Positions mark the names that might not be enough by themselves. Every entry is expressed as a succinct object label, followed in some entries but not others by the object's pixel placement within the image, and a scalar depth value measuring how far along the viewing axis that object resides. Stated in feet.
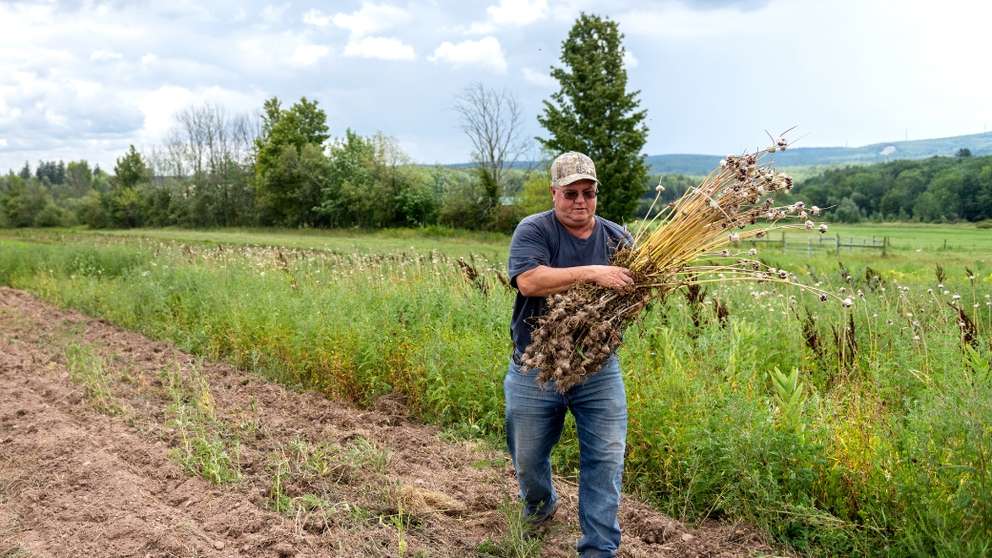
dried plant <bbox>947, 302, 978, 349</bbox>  19.62
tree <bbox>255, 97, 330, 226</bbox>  196.34
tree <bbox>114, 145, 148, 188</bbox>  246.27
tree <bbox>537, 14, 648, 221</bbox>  126.00
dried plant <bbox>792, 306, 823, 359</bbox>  21.38
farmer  13.21
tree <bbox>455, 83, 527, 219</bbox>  173.02
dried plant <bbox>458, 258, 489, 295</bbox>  29.73
